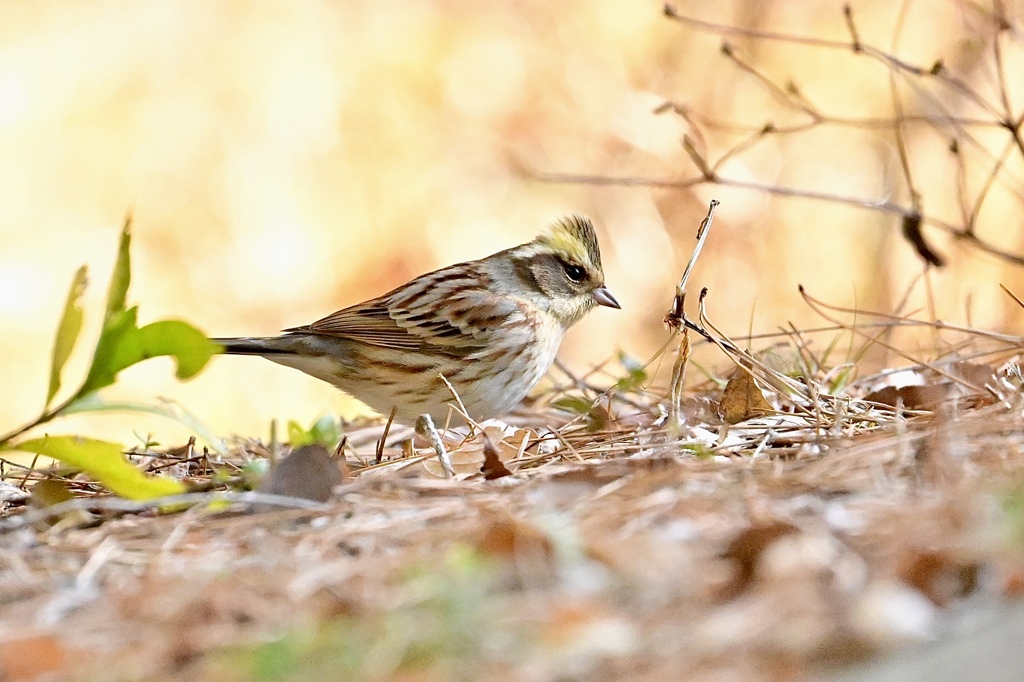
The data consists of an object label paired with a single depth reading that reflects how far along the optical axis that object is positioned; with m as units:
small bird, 9.09
